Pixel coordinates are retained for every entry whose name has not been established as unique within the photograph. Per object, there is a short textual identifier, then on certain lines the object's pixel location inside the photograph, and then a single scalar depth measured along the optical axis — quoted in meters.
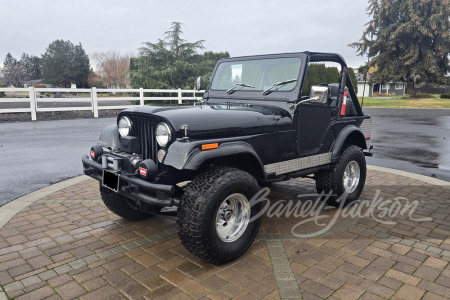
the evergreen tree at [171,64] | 23.64
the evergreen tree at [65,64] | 54.28
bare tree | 58.27
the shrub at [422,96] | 37.78
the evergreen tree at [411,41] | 33.69
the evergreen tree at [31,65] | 83.80
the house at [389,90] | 55.97
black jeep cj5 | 2.81
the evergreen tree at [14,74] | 77.88
